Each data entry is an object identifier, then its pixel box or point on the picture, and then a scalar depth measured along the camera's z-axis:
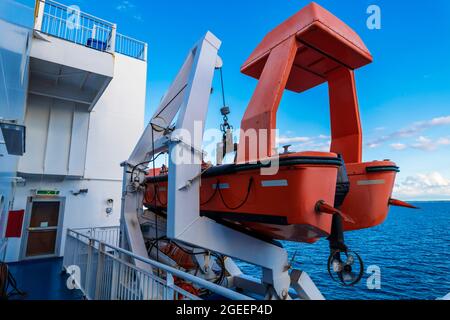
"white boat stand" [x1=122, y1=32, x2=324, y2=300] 2.73
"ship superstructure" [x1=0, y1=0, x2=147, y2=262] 5.75
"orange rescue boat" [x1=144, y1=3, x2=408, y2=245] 2.17
